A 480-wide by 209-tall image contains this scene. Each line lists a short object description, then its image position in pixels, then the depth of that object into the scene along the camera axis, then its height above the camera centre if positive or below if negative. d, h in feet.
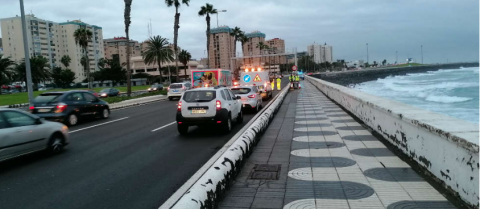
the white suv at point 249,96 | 57.88 -3.44
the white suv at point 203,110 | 36.68 -3.37
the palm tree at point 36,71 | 238.07 +7.42
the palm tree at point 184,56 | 312.71 +17.91
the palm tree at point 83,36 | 201.65 +24.52
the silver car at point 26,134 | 24.44 -3.78
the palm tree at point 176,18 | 138.82 +22.44
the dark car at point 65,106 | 46.01 -3.31
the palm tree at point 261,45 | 331.41 +26.02
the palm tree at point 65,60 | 405.39 +23.27
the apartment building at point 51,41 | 413.80 +47.98
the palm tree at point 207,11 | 173.68 +30.93
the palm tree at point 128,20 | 102.78 +16.74
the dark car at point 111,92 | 133.80 -4.73
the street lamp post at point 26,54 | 65.51 +5.27
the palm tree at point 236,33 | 242.66 +27.78
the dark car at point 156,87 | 161.38 -4.35
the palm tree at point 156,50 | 214.69 +16.47
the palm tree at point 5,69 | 205.87 +7.78
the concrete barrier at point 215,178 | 13.35 -4.60
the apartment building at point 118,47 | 579.89 +50.97
